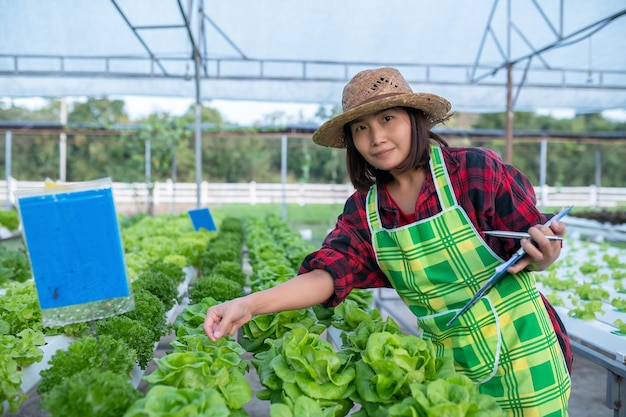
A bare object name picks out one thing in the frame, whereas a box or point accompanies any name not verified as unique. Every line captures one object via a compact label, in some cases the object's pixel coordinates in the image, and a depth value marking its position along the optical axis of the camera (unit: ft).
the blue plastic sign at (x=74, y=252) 3.96
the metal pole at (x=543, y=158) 38.17
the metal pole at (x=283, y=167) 35.42
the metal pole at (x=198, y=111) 18.19
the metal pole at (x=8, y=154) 34.31
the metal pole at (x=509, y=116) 21.80
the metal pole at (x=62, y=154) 41.11
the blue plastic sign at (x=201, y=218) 16.02
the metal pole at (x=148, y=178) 34.86
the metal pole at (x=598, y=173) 49.69
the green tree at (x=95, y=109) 81.84
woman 5.00
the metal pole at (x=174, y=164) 35.04
